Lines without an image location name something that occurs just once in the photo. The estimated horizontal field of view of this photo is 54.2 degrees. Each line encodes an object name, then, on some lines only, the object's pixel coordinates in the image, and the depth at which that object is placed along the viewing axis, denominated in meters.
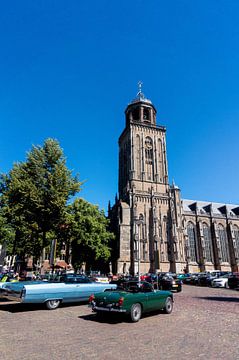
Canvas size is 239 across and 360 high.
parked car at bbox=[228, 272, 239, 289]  22.88
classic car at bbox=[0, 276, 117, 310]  9.44
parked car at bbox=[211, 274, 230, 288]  25.56
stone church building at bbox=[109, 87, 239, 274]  44.69
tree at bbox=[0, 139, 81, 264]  17.69
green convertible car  7.68
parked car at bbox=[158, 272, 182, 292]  18.78
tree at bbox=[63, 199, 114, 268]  34.47
